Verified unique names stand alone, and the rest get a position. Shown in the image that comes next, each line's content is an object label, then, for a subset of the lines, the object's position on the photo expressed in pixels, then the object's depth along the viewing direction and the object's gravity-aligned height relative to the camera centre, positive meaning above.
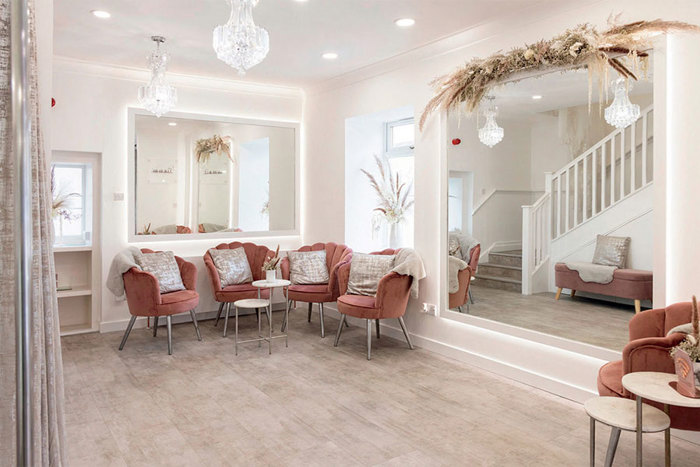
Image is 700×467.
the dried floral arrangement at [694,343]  2.16 -0.50
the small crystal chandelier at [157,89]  4.65 +1.26
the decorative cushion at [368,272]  4.96 -0.44
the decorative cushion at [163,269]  5.07 -0.42
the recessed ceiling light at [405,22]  4.04 +1.65
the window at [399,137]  6.02 +1.09
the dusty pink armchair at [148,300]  4.64 -0.68
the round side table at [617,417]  2.22 -0.85
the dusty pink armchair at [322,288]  5.36 -0.66
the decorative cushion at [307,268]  5.62 -0.46
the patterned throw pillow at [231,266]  5.56 -0.44
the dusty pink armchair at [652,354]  2.47 -0.64
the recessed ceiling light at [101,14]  3.91 +1.65
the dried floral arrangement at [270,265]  4.82 -0.36
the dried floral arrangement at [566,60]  3.12 +1.18
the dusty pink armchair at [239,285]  5.32 -0.58
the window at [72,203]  5.33 +0.25
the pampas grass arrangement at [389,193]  6.08 +0.41
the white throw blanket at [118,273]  4.73 -0.44
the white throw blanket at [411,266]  4.55 -0.36
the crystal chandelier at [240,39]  2.85 +1.07
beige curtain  1.45 -0.23
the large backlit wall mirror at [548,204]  3.24 +0.16
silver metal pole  1.37 +0.03
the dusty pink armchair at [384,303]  4.53 -0.69
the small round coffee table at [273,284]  4.70 -0.54
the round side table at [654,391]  2.10 -0.70
